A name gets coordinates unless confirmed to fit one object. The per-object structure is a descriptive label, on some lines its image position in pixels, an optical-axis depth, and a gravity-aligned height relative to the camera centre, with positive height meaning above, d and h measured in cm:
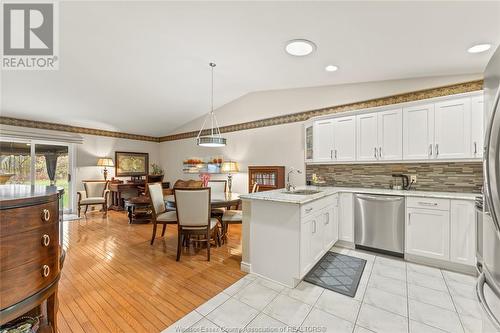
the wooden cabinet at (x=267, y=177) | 465 -26
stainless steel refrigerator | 90 -19
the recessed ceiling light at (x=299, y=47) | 250 +145
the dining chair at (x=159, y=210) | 333 -75
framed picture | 662 +4
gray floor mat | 223 -126
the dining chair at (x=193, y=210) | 281 -59
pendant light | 352 +41
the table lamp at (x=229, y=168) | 528 -7
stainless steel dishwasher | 288 -80
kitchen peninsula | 222 -76
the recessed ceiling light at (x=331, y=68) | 308 +143
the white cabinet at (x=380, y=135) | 318 +47
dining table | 315 -54
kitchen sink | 302 -37
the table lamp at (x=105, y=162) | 599 +9
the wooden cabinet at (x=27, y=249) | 87 -38
